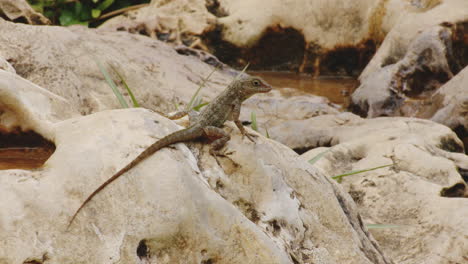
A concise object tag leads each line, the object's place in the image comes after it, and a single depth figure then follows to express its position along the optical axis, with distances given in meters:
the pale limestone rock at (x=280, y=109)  17.50
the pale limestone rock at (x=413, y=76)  20.67
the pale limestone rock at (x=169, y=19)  25.70
